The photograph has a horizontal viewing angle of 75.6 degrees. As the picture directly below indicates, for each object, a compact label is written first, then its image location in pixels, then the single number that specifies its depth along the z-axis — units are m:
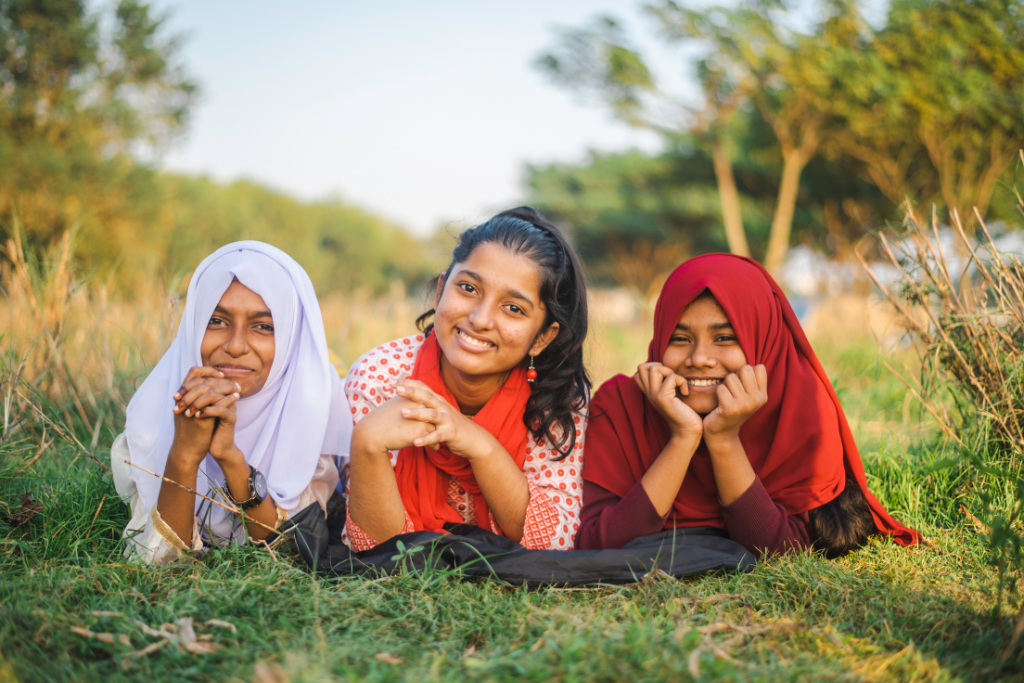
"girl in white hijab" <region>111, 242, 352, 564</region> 2.13
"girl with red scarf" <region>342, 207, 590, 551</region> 2.15
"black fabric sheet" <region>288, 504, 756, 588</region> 2.07
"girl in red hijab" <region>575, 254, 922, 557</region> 2.24
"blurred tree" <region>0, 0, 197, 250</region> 12.77
